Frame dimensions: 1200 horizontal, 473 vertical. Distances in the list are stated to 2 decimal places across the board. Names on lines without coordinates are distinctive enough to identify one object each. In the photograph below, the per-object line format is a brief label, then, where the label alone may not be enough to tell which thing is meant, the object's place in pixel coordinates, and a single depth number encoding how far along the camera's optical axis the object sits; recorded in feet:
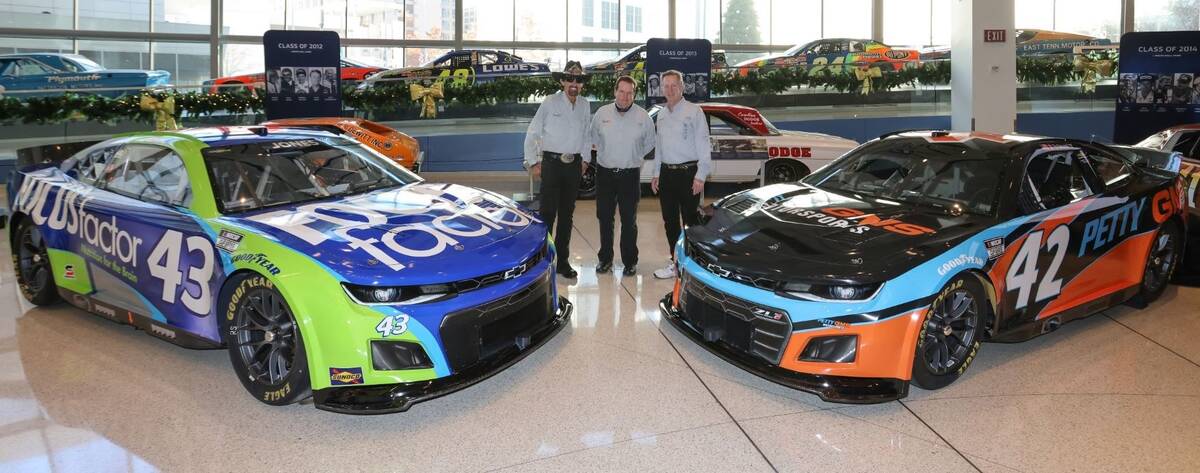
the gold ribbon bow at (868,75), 47.73
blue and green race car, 11.41
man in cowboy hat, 19.81
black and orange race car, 11.91
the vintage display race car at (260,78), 42.27
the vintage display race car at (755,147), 30.76
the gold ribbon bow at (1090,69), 49.60
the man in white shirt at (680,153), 19.54
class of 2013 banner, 37.17
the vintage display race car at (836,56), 48.19
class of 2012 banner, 36.78
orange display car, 32.73
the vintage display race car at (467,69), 43.45
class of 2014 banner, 37.22
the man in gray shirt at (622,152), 19.57
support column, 37.24
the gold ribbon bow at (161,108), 39.27
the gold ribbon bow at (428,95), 41.86
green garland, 39.45
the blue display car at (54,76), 48.06
